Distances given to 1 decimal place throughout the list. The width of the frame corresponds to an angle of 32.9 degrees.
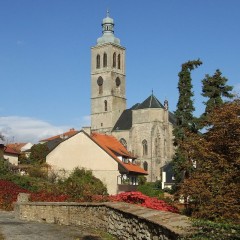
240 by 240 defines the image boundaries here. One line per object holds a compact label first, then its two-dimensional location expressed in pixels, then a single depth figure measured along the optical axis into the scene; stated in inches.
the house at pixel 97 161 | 1843.0
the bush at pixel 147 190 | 1816.9
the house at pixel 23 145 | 3653.3
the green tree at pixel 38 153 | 2338.2
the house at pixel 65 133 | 3450.5
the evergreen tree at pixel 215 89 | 1273.0
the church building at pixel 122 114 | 3450.9
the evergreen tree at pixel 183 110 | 1448.1
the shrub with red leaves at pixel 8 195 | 973.9
